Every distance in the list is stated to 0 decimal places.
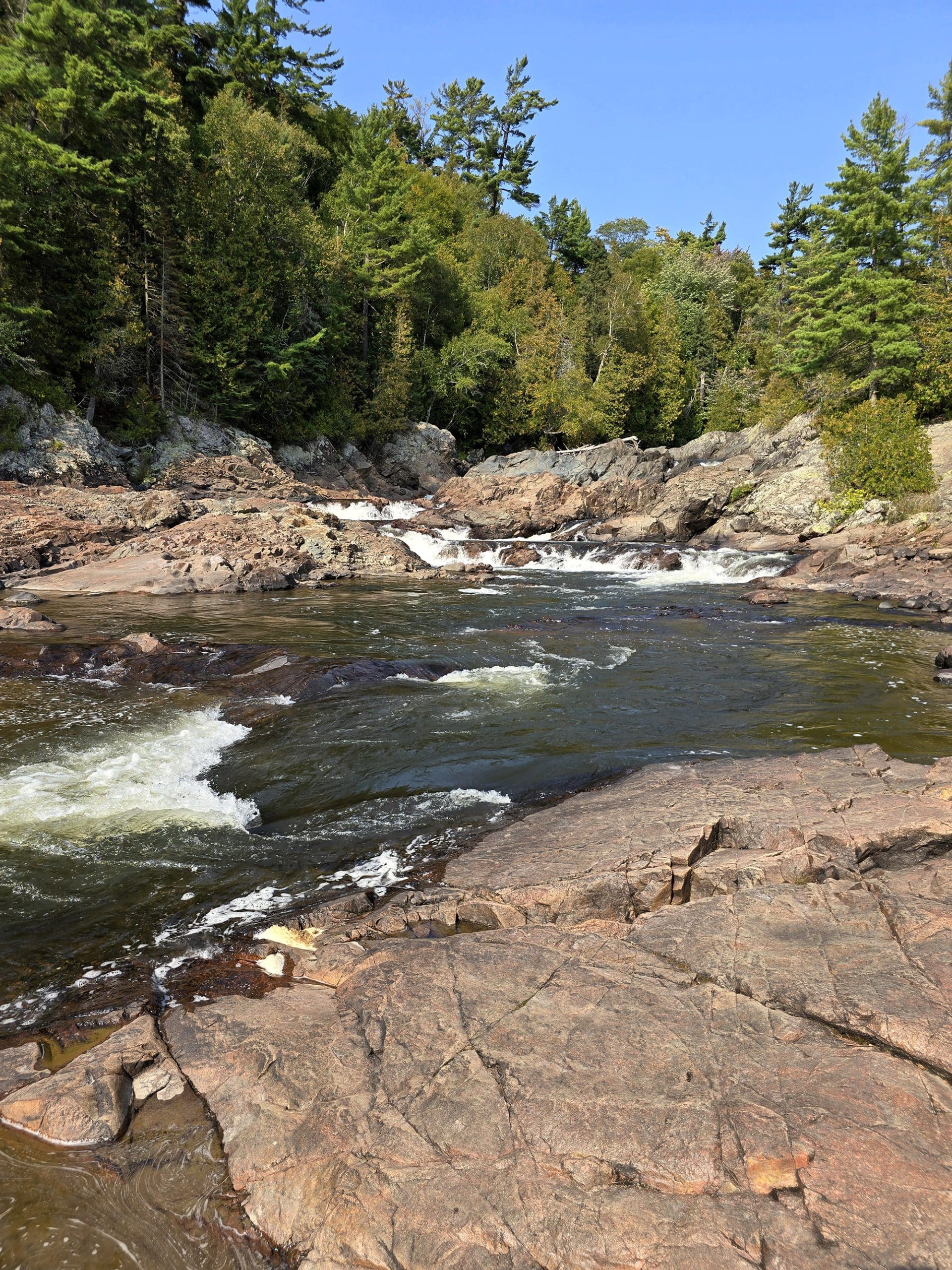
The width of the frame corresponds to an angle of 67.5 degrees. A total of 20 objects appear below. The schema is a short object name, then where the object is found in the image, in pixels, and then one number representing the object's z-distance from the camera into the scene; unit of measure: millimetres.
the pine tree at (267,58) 43031
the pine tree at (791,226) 66938
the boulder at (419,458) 41375
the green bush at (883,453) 26734
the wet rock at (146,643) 11945
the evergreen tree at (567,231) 64812
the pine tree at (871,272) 31422
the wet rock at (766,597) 18922
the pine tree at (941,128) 43281
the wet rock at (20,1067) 3352
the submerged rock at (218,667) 10594
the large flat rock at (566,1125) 2430
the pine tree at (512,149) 62500
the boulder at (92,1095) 3064
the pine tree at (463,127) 62062
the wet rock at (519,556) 26703
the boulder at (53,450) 24062
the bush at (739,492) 33631
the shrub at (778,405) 40406
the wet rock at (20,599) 16016
